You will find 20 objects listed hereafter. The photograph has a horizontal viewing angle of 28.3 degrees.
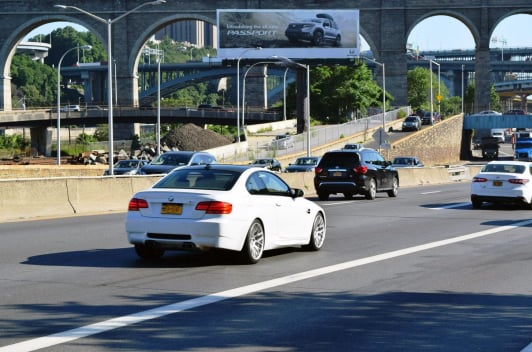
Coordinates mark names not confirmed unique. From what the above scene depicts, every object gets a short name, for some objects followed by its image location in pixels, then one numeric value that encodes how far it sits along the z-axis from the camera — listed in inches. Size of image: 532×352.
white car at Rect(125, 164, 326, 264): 557.0
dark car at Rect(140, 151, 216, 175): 1439.5
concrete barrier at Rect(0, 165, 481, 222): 906.1
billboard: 4020.7
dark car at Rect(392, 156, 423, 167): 2287.2
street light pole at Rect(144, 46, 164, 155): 2690.9
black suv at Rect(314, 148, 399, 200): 1280.8
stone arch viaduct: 4431.6
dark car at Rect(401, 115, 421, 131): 3796.8
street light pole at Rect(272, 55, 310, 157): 2534.0
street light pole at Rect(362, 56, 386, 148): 2185.0
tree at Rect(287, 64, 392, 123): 4256.9
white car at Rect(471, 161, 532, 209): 1114.1
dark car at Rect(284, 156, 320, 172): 2062.0
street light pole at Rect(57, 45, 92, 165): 2906.5
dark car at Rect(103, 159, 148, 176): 1981.7
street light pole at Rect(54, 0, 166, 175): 1525.6
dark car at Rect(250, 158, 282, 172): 2326.0
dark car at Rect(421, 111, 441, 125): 4045.3
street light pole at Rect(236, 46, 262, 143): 3890.3
